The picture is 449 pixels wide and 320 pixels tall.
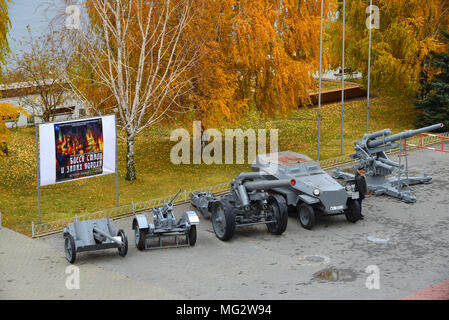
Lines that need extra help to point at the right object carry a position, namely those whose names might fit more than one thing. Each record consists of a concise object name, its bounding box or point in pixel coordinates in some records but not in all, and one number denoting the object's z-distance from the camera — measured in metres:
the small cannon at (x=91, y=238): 19.03
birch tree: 27.02
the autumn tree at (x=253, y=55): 29.31
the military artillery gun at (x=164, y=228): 19.98
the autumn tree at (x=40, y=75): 37.25
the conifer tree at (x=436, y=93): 37.84
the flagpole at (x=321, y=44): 30.25
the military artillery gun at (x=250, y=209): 20.95
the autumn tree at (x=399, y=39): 39.25
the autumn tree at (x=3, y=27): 28.45
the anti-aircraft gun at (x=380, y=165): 25.70
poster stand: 22.34
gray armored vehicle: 22.03
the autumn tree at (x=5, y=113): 24.36
